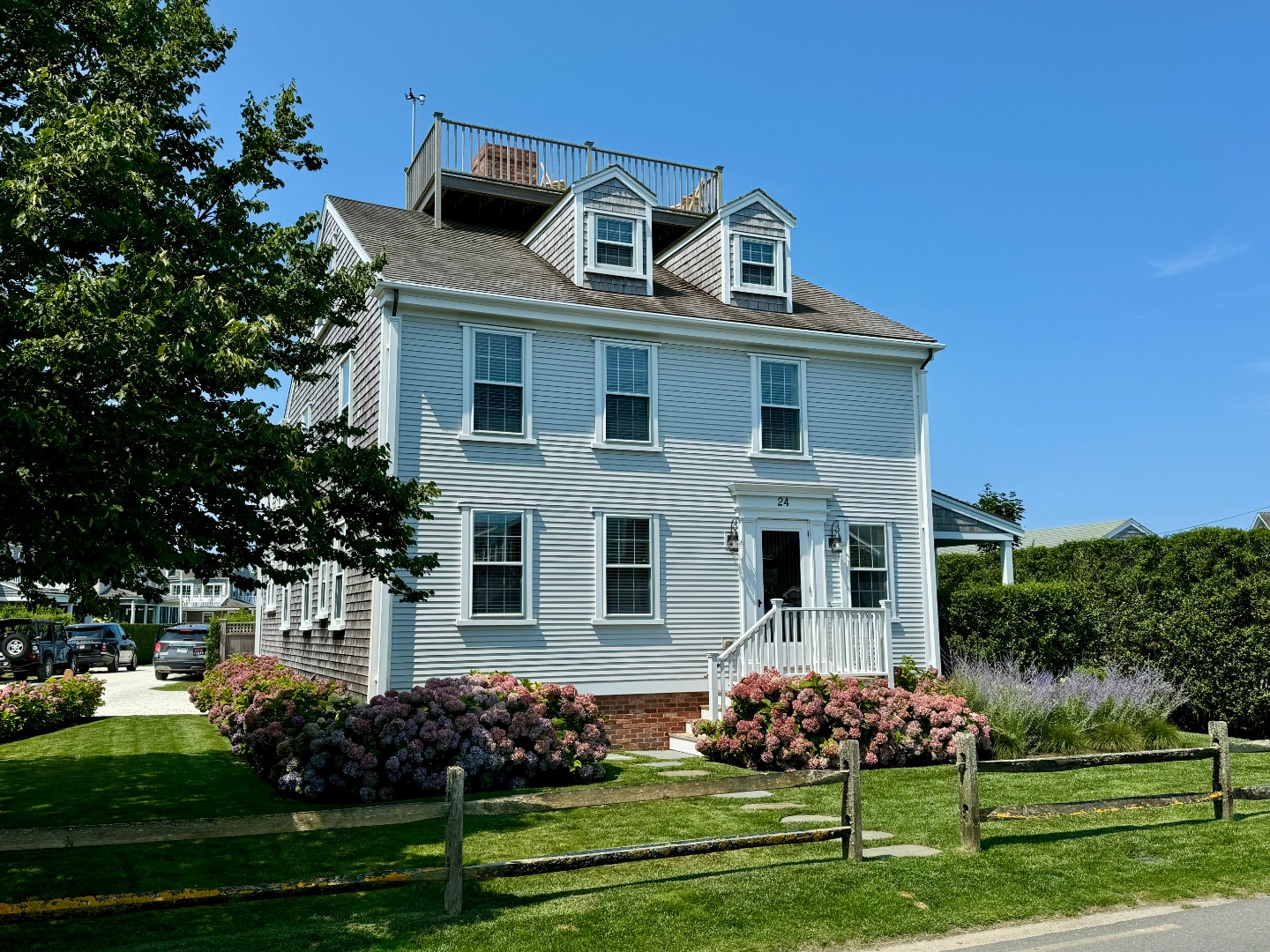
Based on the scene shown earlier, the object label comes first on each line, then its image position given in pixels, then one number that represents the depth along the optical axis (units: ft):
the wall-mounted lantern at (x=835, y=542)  58.54
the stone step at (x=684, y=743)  50.93
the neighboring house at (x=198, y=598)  251.60
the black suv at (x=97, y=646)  123.24
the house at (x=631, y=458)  51.06
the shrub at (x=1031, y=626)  61.16
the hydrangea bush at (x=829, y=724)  44.68
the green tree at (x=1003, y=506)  163.02
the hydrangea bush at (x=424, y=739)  37.86
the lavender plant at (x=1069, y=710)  47.06
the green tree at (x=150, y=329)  23.75
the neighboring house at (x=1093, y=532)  128.98
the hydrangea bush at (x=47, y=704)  57.88
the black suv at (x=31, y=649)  90.79
